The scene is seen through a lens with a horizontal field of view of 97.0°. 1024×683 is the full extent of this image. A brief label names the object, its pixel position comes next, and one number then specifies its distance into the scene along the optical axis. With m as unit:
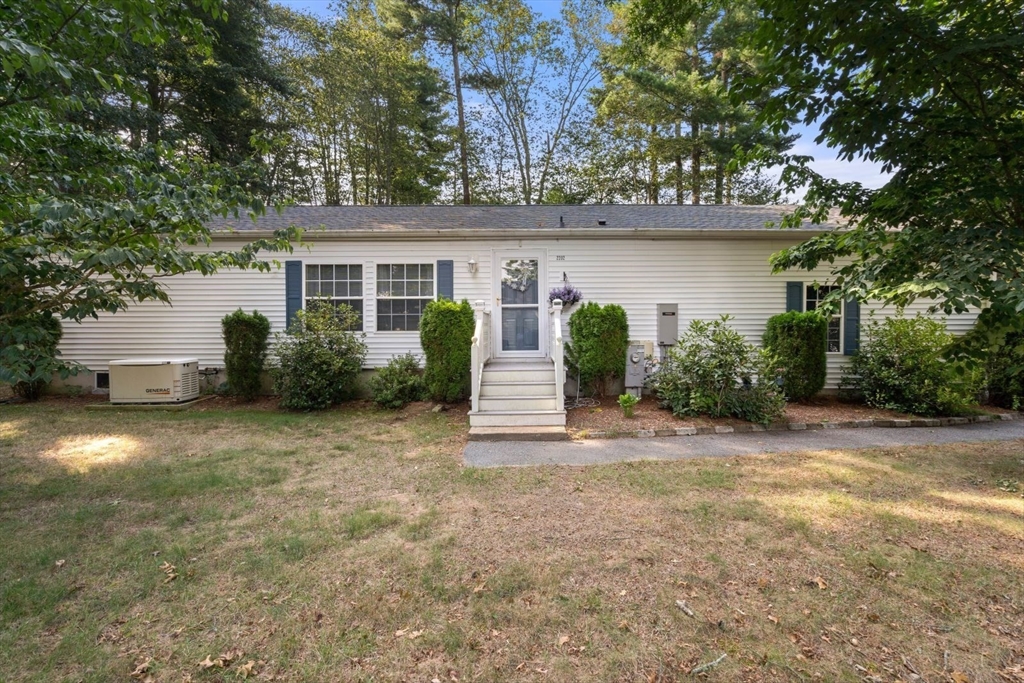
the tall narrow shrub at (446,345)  7.57
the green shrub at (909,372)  6.96
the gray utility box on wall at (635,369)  8.14
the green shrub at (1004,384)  7.47
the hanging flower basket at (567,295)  8.48
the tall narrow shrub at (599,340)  7.75
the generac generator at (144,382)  7.94
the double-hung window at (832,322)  8.59
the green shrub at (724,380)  6.68
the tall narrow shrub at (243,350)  8.02
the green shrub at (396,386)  7.86
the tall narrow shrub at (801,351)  7.70
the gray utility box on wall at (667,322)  8.66
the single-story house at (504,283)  8.61
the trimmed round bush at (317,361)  7.59
